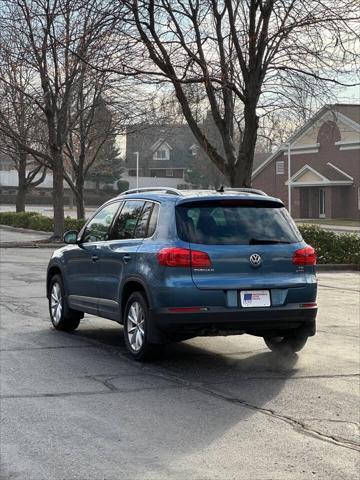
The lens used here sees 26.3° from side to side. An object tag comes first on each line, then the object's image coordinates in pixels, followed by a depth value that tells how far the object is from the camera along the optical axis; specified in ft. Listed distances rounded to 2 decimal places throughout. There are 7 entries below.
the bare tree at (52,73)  91.76
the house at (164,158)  345.92
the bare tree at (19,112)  111.75
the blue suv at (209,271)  25.35
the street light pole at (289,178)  192.66
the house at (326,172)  182.70
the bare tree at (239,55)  63.82
